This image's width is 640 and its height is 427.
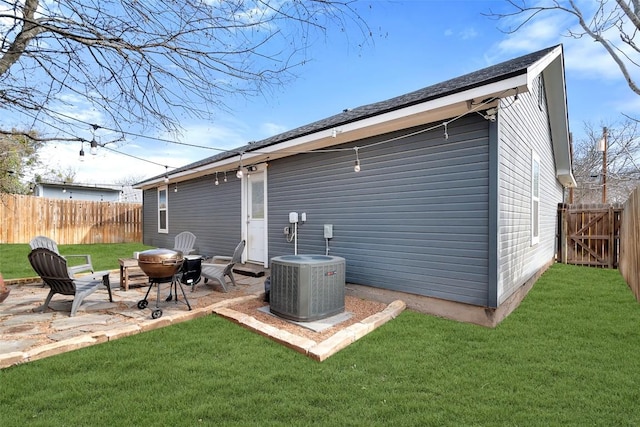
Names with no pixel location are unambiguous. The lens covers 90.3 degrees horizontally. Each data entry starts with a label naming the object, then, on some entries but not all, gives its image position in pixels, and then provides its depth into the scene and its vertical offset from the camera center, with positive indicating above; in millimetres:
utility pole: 12770 +2795
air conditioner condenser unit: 3963 -933
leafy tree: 9969 +1976
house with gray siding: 4039 +416
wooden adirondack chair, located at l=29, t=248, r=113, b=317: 4121 -812
